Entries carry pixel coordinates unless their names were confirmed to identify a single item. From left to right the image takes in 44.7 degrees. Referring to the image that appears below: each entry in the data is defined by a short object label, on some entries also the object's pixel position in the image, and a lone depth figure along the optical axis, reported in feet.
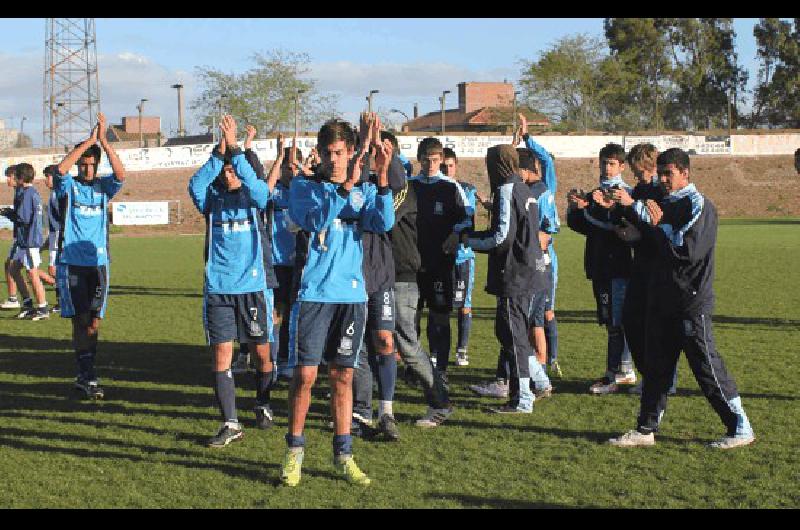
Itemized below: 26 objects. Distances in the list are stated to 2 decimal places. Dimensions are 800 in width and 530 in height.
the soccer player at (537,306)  27.81
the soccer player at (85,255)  28.76
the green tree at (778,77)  271.28
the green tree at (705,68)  283.59
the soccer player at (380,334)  21.93
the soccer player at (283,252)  29.84
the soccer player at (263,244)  24.00
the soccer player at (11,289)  49.78
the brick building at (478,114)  296.10
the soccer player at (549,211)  28.83
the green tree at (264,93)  267.59
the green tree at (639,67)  280.31
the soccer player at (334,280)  19.72
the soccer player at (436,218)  26.84
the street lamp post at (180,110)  251.80
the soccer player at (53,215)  29.60
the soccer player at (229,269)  23.36
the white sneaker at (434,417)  24.77
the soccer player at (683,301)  21.95
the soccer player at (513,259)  25.38
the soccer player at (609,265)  28.12
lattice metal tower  236.84
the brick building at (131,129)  327.96
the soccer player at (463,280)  30.53
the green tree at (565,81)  277.23
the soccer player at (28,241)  47.91
